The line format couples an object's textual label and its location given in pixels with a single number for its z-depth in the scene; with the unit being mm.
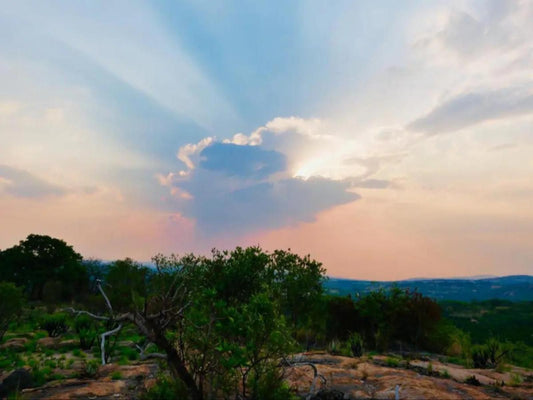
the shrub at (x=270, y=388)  10555
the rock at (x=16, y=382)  14367
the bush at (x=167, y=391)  9938
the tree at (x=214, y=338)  8516
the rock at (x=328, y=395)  12180
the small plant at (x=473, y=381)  15570
